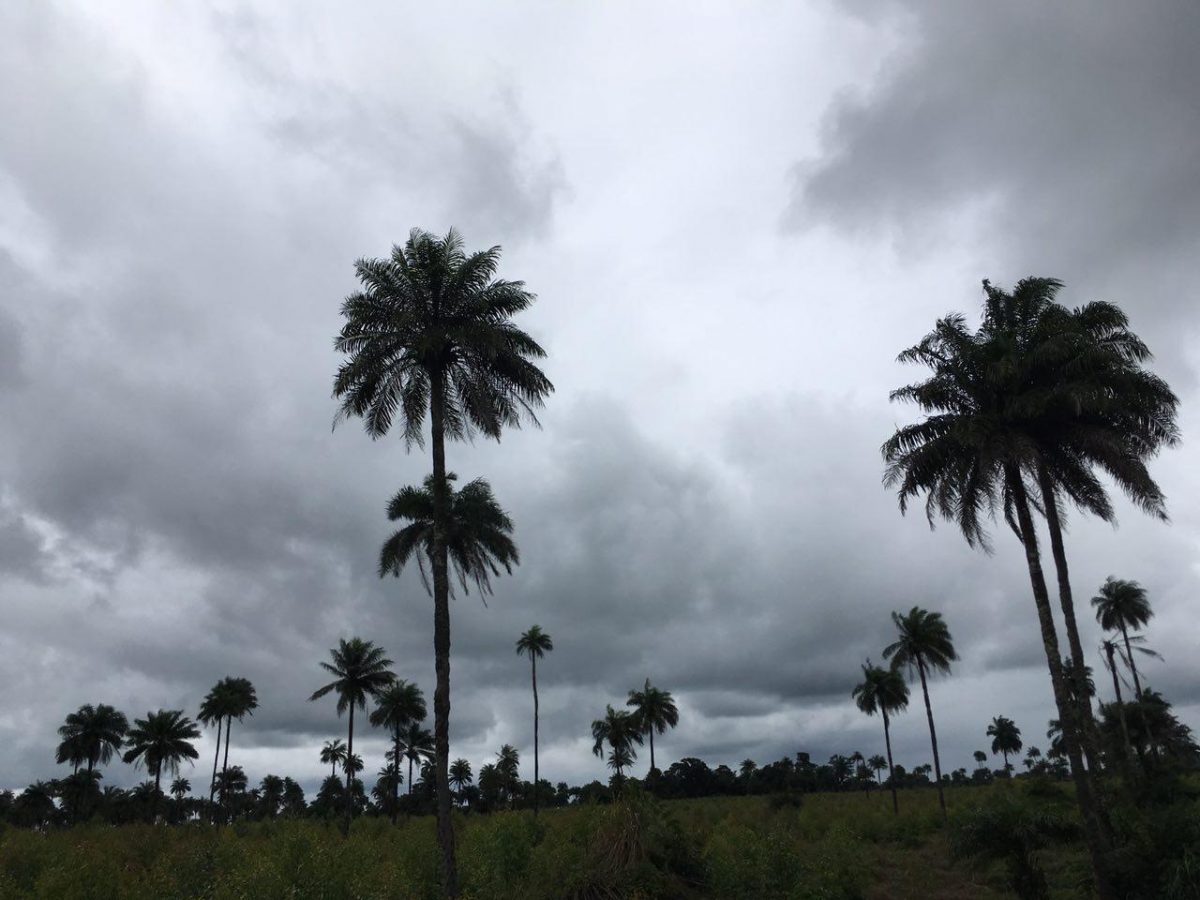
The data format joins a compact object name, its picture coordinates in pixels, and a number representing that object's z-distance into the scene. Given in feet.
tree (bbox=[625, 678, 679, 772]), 246.68
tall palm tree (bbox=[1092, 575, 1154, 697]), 213.66
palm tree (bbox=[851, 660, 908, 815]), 208.74
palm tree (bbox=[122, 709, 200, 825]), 229.86
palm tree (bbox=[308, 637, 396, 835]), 189.16
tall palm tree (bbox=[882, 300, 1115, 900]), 76.07
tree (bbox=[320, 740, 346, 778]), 323.57
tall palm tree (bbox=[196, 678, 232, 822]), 231.71
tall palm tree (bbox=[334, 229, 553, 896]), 81.51
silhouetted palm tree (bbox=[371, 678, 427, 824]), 230.89
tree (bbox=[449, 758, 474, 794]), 364.60
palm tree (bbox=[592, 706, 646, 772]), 241.55
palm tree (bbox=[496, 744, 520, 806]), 291.99
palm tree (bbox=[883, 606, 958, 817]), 186.91
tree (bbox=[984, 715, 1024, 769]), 394.73
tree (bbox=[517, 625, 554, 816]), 226.58
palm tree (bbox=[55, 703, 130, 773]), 246.72
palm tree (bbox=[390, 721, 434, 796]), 250.57
